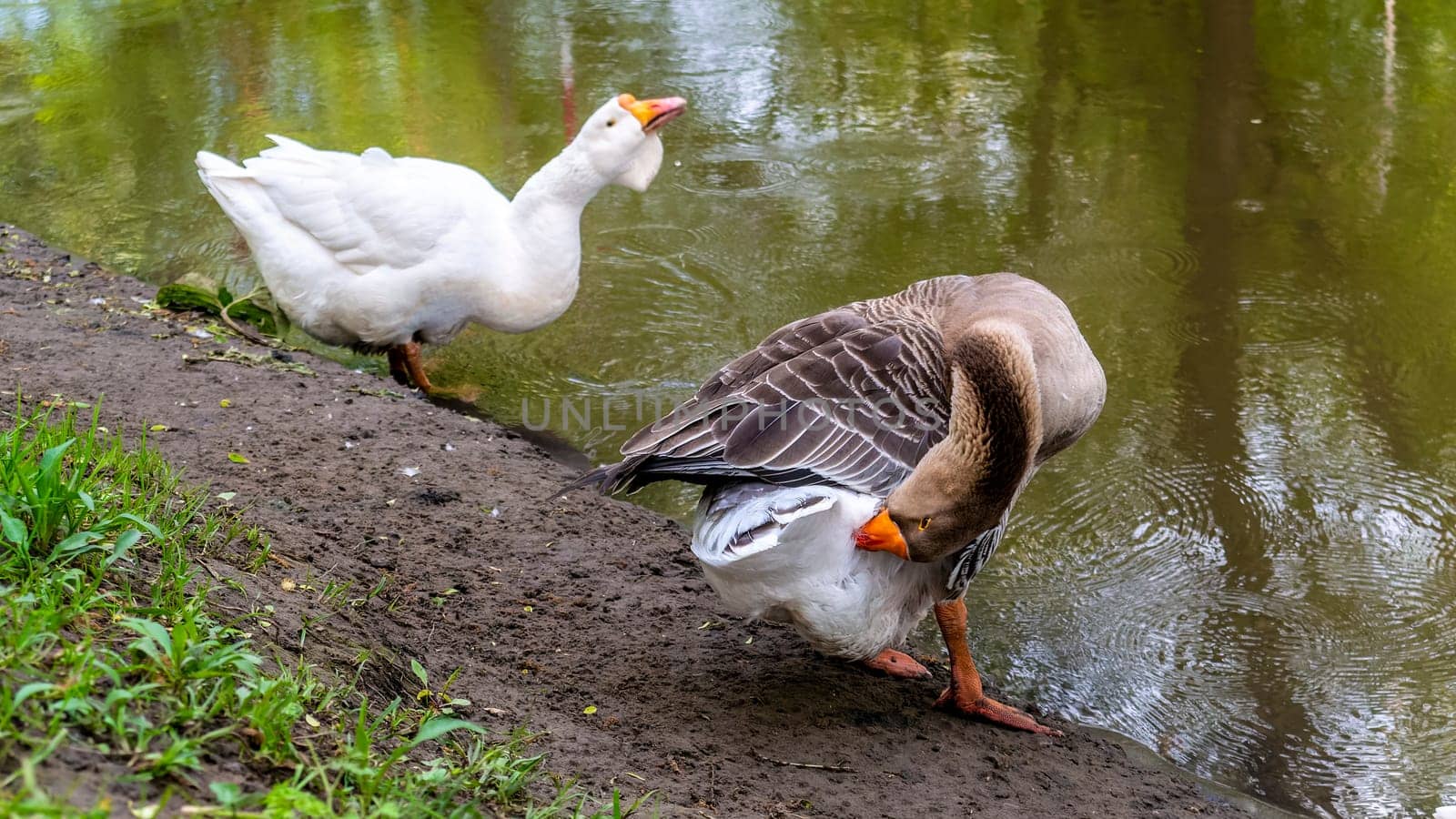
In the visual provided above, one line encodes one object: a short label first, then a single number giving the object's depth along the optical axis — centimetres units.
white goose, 521
